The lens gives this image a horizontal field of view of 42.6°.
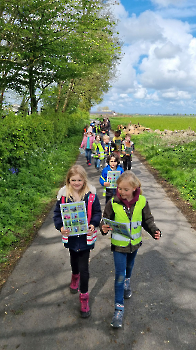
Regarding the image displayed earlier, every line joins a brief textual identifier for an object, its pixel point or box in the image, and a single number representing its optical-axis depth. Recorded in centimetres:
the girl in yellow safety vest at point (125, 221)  296
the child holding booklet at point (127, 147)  946
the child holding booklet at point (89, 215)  306
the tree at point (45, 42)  1030
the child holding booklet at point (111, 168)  566
